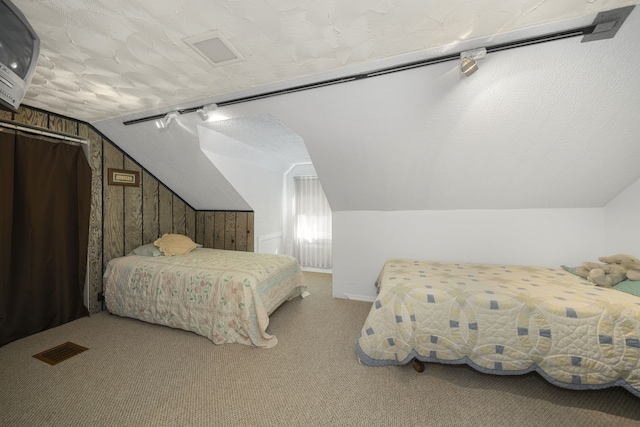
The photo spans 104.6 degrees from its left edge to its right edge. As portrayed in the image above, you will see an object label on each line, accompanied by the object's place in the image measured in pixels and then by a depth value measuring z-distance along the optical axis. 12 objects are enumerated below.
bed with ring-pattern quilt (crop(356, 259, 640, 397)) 1.57
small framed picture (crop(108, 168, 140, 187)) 3.13
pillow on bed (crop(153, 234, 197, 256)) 3.24
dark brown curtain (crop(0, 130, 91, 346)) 2.26
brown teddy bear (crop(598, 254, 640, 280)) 1.92
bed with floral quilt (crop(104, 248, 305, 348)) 2.34
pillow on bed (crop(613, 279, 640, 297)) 1.81
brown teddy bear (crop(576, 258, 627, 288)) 1.99
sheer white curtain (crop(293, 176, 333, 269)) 4.77
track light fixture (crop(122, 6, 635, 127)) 1.30
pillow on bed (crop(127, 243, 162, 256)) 3.17
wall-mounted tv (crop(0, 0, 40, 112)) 1.08
